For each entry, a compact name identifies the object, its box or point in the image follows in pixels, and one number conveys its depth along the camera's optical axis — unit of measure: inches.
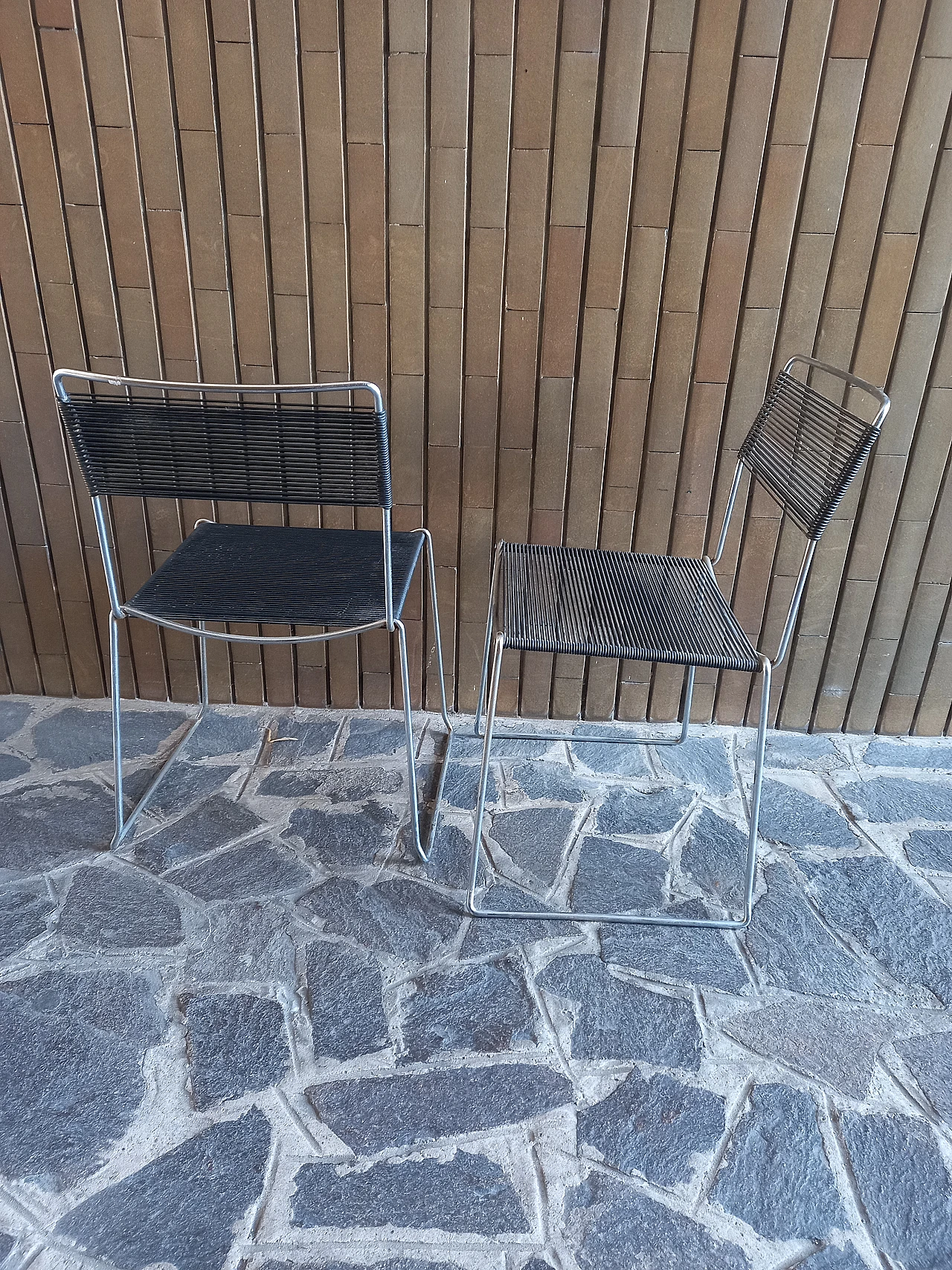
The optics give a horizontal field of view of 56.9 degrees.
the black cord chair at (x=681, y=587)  63.6
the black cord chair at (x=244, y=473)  59.3
